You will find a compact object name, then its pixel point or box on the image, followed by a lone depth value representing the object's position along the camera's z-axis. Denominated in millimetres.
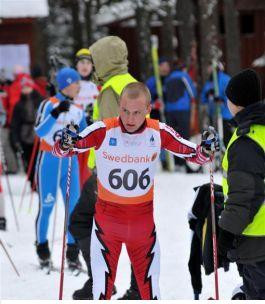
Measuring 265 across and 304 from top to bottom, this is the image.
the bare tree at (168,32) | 39675
